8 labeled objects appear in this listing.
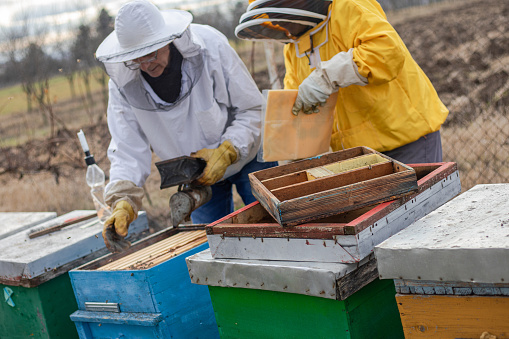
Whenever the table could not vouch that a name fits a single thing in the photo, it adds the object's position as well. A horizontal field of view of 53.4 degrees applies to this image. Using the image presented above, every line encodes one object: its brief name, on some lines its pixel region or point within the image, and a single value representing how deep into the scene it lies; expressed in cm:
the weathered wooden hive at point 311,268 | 139
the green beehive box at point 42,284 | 237
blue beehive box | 194
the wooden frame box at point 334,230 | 137
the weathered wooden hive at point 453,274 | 114
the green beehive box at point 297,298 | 141
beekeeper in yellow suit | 207
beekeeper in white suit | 242
